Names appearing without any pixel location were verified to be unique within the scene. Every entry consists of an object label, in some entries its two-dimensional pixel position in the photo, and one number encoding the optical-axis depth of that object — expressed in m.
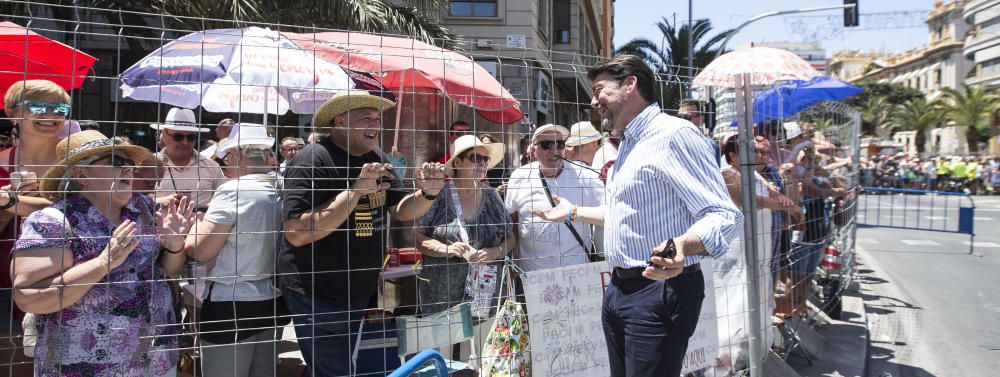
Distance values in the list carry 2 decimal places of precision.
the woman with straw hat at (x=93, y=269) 2.71
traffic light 20.30
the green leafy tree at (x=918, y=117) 65.31
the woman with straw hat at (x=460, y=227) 4.32
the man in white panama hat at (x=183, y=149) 4.80
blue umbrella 6.26
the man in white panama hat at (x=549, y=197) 4.40
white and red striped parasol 5.02
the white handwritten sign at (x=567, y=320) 3.68
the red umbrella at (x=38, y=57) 3.97
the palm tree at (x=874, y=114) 79.88
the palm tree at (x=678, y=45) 36.27
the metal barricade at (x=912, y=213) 17.03
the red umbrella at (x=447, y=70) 4.10
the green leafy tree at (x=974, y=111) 56.06
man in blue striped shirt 2.71
